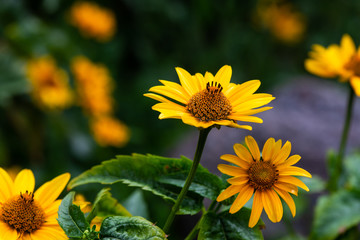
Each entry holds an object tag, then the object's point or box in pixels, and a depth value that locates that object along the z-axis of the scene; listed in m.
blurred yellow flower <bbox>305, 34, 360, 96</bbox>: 2.69
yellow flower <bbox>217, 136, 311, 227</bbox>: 1.47
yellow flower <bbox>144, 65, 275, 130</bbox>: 1.54
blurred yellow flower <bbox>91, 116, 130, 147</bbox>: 6.11
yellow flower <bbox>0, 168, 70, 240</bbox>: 1.49
